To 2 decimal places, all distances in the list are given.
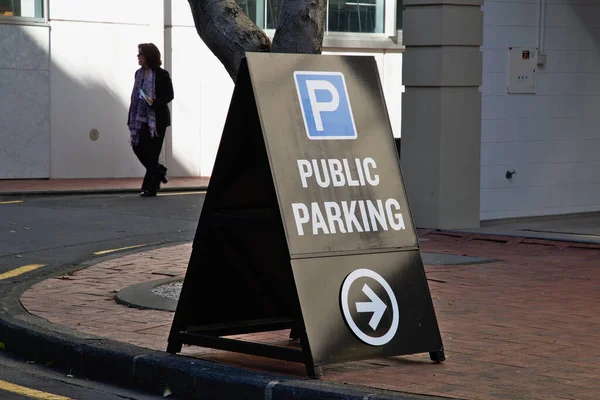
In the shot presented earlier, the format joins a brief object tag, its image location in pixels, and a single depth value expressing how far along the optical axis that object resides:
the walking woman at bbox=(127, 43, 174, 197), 27.76
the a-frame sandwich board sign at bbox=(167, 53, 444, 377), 10.54
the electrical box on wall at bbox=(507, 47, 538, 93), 23.02
